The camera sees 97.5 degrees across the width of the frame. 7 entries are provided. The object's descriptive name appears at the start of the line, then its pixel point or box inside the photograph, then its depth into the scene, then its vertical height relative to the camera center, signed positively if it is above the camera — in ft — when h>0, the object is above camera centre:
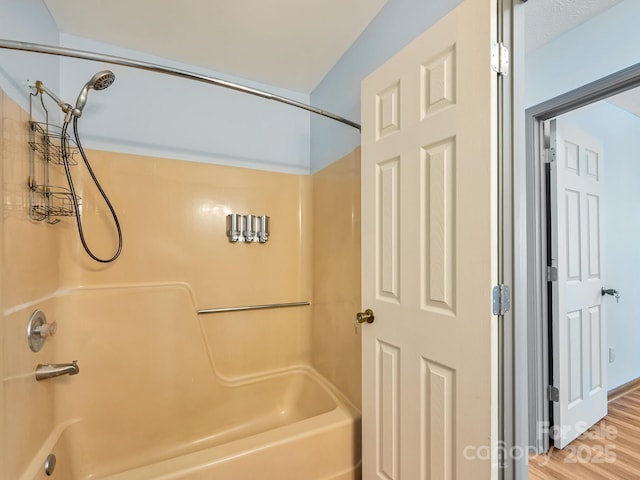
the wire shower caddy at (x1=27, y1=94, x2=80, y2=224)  3.78 +1.07
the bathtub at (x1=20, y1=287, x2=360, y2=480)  3.52 -2.71
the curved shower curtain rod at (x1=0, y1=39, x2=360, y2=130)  2.72 +2.14
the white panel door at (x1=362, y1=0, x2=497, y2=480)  2.55 -0.12
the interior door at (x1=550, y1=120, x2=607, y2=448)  5.49 -0.93
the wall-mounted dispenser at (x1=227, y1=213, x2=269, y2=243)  6.03 +0.31
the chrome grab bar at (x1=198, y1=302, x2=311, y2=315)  5.80 -1.44
